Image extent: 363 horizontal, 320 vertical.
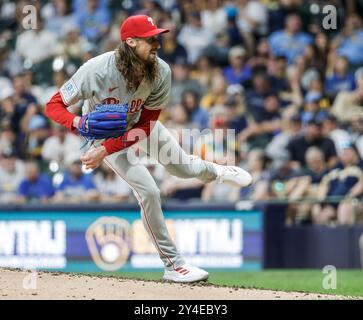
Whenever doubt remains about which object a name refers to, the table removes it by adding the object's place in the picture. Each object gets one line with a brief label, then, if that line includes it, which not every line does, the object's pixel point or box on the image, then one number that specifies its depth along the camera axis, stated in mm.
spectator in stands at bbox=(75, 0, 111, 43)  16938
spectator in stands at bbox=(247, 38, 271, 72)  15580
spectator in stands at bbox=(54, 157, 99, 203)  14000
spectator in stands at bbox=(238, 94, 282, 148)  14531
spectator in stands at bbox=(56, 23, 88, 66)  16344
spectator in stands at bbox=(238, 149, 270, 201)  13445
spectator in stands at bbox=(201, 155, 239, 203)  13555
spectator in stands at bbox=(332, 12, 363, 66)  15453
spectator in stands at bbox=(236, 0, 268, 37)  16359
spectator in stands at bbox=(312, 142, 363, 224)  12984
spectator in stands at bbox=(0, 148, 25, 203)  14469
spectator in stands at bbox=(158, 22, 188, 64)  15984
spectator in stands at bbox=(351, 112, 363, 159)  13643
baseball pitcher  8250
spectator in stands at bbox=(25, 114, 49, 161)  15125
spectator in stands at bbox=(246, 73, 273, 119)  14789
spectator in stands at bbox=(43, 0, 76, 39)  17109
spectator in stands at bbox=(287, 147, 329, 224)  13211
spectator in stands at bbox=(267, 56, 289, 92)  15266
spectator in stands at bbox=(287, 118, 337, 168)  13766
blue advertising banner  13031
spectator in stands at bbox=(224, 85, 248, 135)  14555
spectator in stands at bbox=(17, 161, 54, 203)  14133
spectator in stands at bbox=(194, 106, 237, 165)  13242
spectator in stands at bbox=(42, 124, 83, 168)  14656
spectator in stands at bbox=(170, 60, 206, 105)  15359
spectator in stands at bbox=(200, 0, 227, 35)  16453
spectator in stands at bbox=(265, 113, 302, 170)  14117
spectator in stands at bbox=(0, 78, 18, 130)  15538
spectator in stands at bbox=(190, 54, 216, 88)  15562
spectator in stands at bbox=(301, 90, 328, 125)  14344
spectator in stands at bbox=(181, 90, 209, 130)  14734
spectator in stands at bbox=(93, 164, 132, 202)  13789
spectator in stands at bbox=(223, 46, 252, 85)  15594
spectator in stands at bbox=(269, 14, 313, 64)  15758
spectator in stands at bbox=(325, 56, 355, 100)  14922
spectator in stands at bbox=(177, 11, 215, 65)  16297
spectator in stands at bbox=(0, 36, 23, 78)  16781
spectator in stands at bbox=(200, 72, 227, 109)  15000
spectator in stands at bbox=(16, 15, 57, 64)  16734
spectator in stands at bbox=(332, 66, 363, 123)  14305
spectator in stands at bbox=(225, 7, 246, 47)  16219
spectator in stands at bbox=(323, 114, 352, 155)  13742
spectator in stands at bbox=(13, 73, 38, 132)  15523
